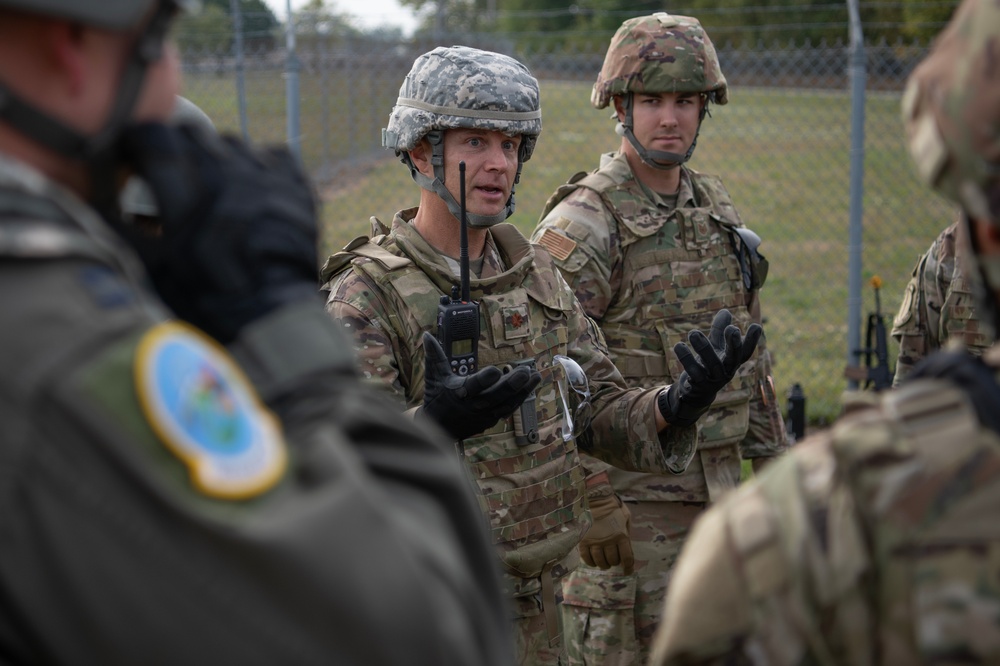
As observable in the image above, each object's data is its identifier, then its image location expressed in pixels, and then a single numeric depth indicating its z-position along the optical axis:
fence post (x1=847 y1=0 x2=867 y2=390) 6.54
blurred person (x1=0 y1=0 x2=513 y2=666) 1.05
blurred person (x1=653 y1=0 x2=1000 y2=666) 1.27
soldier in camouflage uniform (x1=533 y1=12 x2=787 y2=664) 4.27
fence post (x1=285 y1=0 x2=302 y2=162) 6.30
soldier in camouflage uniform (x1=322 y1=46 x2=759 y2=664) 3.13
